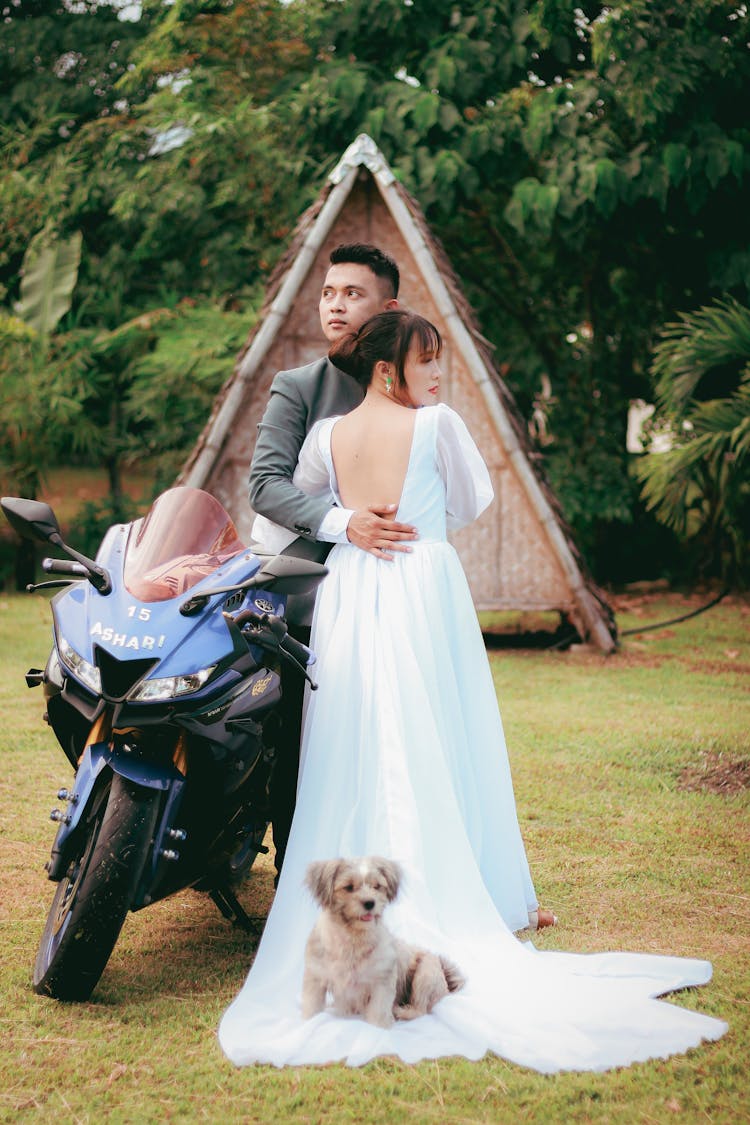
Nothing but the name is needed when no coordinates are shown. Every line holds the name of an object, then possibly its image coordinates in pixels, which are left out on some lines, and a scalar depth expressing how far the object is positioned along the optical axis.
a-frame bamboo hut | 7.57
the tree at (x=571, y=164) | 9.01
